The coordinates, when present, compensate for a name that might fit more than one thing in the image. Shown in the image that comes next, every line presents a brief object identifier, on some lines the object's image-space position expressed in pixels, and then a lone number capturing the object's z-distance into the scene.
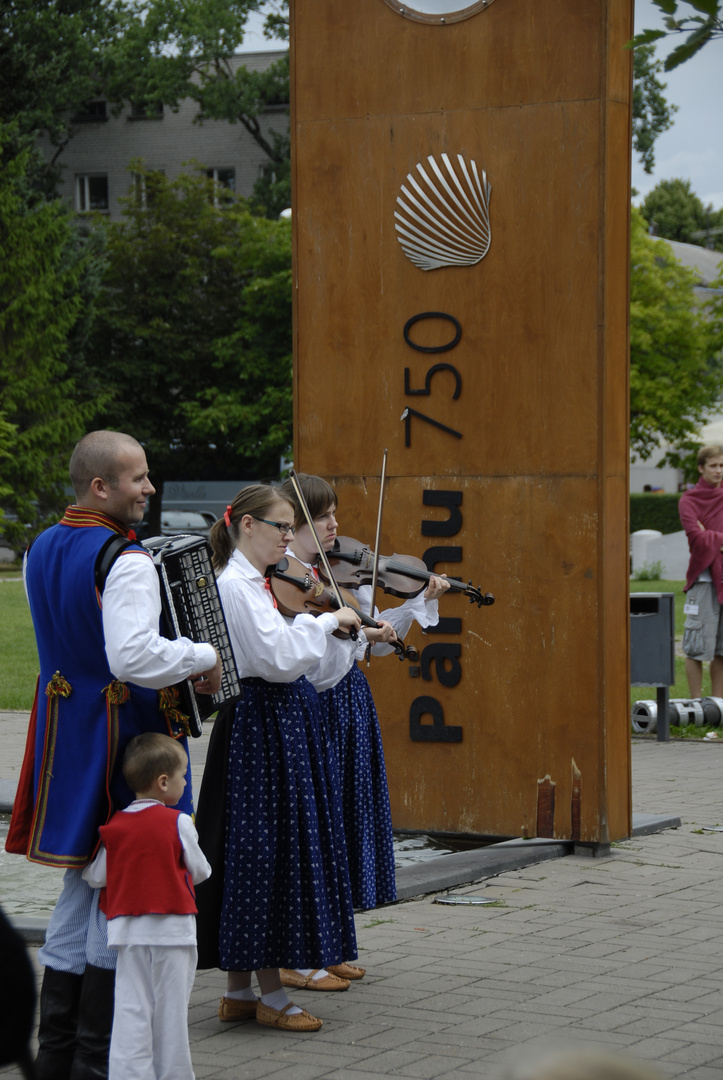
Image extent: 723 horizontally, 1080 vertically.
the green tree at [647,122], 44.82
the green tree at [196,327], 39.44
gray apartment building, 51.59
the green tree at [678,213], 75.00
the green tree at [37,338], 35.81
